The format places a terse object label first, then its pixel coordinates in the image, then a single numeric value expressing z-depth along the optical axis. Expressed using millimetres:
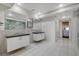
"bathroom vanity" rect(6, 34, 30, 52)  1282
